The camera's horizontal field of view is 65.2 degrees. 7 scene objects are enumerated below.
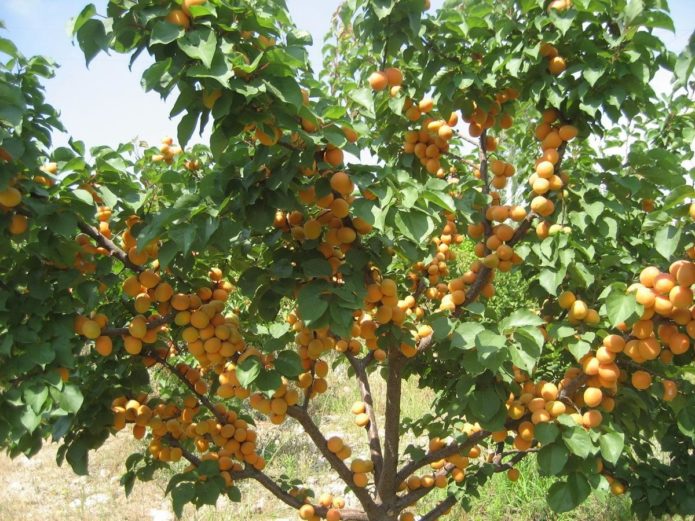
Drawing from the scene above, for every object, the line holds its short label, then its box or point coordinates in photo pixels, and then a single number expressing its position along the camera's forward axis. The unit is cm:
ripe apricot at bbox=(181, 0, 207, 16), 124
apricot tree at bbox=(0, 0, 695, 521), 139
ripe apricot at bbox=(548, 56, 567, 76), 176
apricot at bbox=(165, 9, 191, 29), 124
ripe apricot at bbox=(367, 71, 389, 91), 182
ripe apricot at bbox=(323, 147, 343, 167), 152
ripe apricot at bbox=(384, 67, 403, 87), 188
